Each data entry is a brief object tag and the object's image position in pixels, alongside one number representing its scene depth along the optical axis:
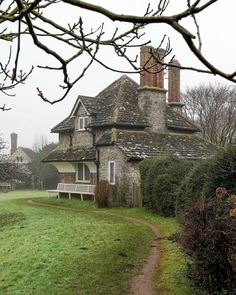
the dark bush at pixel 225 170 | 12.36
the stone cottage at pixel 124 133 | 27.12
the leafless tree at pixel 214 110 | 52.41
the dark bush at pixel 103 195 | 25.84
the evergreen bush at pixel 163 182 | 19.83
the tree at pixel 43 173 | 57.81
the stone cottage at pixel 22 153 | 80.06
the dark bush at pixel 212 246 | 8.05
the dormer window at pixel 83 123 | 31.38
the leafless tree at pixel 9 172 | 25.30
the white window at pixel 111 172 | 27.61
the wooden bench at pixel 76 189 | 29.55
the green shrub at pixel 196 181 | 14.96
